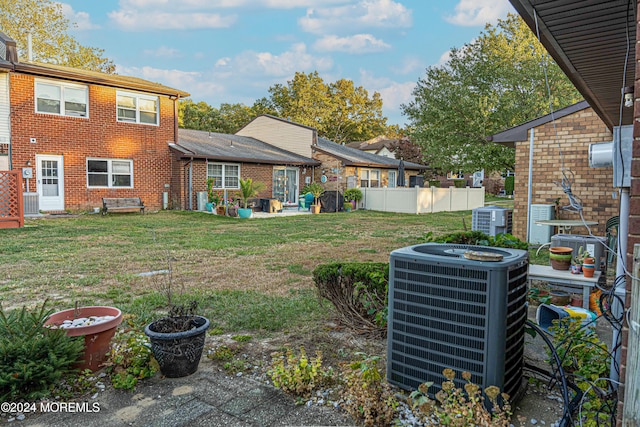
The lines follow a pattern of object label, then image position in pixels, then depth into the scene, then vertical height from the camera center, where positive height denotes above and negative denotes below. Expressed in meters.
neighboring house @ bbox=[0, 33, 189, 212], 14.13 +2.18
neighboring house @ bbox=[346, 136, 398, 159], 47.44 +5.78
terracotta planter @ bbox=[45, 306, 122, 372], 2.94 -1.01
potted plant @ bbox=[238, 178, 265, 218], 16.19 +0.07
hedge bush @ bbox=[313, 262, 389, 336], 3.70 -0.87
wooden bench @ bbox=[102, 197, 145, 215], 15.27 -0.43
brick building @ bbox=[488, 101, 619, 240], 8.55 +0.68
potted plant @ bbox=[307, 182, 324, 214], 18.81 +0.03
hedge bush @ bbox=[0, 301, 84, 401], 2.57 -1.04
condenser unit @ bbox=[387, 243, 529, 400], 2.32 -0.70
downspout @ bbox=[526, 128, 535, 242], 9.31 +0.18
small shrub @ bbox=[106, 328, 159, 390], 2.86 -1.21
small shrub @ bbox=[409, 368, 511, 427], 2.16 -1.10
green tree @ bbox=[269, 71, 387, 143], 42.16 +9.01
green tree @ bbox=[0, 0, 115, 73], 25.12 +9.77
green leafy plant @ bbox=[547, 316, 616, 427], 2.38 -1.13
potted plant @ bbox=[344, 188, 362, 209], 21.08 -0.04
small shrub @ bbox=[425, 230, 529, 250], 4.52 -0.47
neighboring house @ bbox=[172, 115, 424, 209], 17.69 +1.55
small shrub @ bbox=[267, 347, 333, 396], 2.79 -1.20
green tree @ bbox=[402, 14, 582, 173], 18.56 +4.53
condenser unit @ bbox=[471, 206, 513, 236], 9.36 -0.50
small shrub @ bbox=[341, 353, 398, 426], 2.43 -1.19
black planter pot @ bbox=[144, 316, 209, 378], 2.93 -1.08
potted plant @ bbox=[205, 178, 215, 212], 17.34 -0.07
